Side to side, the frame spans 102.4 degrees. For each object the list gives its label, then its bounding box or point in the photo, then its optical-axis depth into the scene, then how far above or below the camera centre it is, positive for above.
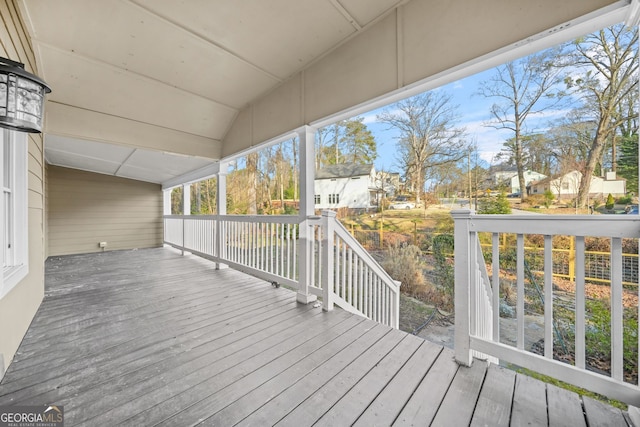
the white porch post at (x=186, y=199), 6.83 +0.40
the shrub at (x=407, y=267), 7.31 -1.64
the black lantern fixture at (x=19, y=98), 1.08 +0.52
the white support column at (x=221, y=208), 4.59 +0.09
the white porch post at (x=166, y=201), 7.89 +0.40
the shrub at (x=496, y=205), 5.71 +0.12
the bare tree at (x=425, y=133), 7.20 +2.30
